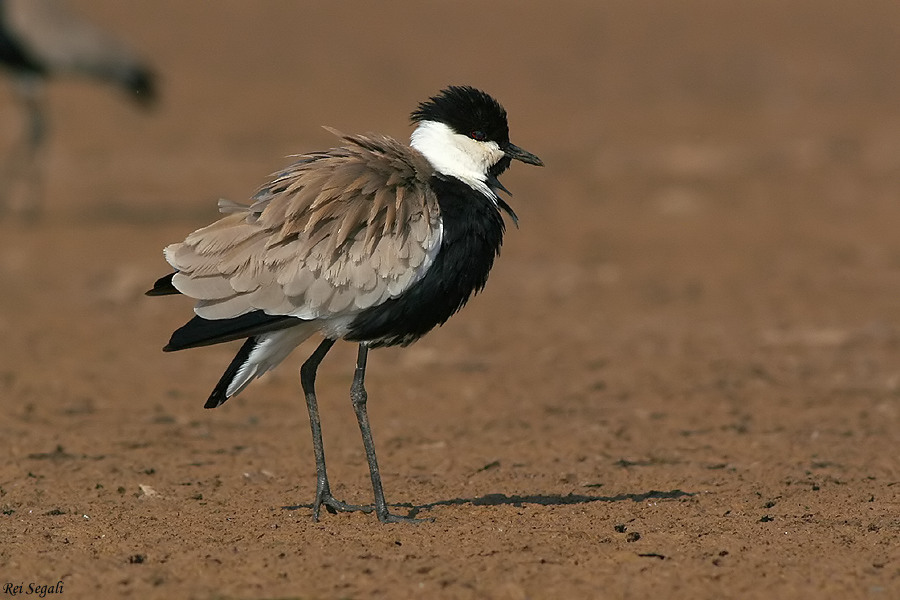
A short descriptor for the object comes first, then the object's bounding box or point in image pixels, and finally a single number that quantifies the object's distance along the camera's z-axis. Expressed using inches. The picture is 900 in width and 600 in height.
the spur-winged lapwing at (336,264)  500.1
